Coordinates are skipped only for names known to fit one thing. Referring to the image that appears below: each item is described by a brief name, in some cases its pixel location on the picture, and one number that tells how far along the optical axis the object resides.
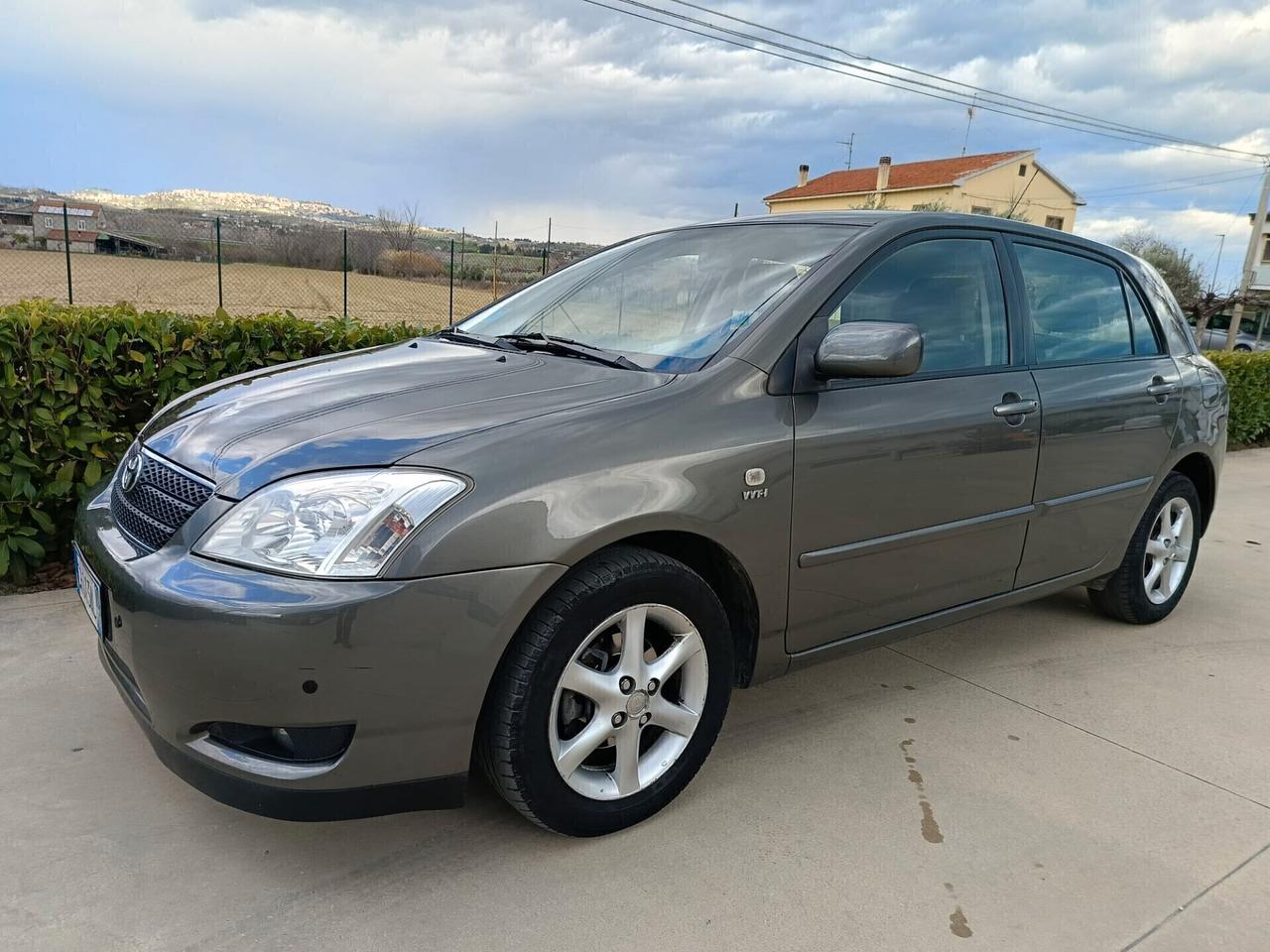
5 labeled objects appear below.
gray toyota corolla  1.90
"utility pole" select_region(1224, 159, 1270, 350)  26.02
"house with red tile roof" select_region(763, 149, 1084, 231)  38.75
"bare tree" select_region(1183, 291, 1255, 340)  22.79
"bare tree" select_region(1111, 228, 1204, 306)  34.86
